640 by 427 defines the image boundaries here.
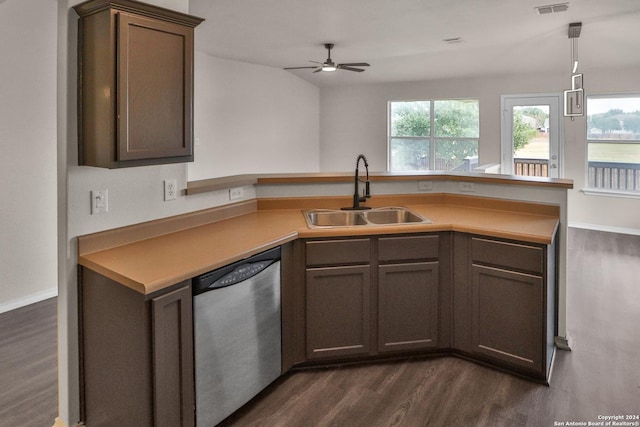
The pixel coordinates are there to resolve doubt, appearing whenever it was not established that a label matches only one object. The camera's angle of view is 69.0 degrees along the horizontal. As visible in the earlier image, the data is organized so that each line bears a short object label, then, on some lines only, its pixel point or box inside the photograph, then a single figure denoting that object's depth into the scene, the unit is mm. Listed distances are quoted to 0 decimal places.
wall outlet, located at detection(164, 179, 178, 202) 2430
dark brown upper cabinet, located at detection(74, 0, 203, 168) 1896
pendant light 4441
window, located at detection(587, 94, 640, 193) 6590
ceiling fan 5689
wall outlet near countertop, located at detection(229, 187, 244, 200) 2917
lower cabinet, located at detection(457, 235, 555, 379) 2424
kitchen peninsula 1981
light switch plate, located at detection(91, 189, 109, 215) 2098
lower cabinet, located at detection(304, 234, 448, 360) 2541
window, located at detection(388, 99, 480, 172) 8016
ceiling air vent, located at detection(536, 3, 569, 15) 4105
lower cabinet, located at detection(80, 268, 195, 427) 1760
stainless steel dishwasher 1948
